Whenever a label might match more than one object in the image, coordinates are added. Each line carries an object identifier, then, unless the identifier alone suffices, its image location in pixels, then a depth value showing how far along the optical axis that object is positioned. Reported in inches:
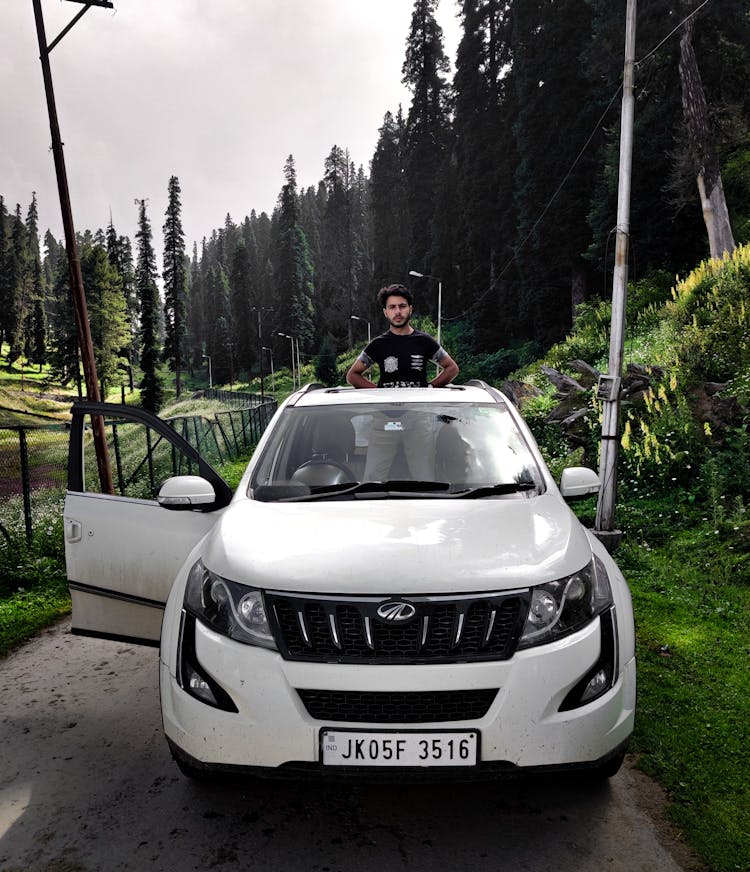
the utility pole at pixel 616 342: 312.8
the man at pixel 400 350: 239.6
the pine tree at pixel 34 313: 3656.5
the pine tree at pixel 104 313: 2266.2
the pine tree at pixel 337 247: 3794.3
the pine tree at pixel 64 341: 2305.6
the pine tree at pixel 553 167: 1455.5
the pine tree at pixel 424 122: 2549.2
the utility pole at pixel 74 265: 464.1
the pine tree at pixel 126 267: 2758.4
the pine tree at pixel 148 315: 2455.7
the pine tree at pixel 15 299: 3467.0
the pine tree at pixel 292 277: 3550.7
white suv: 97.3
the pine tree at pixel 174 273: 2923.2
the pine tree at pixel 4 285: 3494.1
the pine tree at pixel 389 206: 3024.1
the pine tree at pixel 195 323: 5004.9
